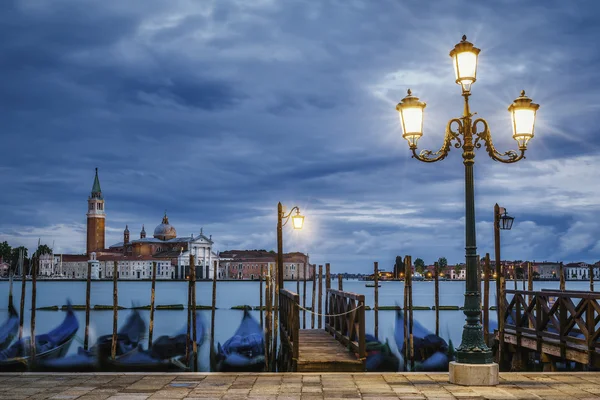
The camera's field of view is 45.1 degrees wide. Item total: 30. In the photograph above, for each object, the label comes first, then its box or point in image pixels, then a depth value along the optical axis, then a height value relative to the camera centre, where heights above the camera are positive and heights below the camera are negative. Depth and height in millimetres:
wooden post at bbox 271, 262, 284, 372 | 19148 -1239
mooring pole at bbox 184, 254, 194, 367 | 20266 -1934
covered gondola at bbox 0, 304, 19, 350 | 27047 -2959
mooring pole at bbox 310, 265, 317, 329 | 27472 -936
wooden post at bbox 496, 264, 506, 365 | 17094 -1362
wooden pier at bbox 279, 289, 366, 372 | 12133 -1641
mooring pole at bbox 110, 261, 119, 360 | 21209 -2450
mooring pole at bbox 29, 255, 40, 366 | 22036 -2111
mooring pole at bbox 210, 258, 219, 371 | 22453 -2907
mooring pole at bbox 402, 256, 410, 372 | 20938 -2311
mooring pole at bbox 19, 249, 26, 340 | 27777 -2336
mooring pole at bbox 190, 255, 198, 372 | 20225 -1679
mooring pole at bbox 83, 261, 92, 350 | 24856 -2280
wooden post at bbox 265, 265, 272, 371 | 18297 -1587
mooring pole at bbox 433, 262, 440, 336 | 25903 -1353
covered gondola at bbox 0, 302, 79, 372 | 22219 -2802
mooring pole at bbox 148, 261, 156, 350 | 24706 -2081
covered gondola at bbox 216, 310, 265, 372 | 20969 -2769
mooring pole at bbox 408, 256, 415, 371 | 20602 -2135
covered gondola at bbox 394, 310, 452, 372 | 21375 -2711
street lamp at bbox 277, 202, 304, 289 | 19781 +994
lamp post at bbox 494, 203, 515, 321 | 17703 +932
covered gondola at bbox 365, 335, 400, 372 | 20000 -2699
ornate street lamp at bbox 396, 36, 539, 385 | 9281 +1565
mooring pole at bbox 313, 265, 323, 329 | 26814 -1079
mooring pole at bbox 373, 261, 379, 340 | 24775 -755
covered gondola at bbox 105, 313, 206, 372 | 20859 -2888
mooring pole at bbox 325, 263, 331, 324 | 22916 -568
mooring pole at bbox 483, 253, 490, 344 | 18530 -908
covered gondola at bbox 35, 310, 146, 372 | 21469 -3017
